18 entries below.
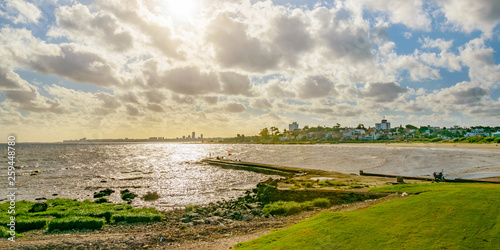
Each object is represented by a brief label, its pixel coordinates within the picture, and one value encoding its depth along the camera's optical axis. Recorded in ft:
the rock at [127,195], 99.85
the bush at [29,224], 55.47
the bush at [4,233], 47.71
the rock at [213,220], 60.43
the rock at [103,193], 105.74
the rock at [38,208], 71.46
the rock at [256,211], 68.11
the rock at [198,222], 60.20
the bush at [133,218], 63.72
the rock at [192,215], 65.45
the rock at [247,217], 62.28
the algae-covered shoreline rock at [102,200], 91.71
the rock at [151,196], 98.03
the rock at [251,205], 74.76
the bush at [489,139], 467.93
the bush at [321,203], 69.72
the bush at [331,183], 105.28
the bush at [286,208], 66.08
